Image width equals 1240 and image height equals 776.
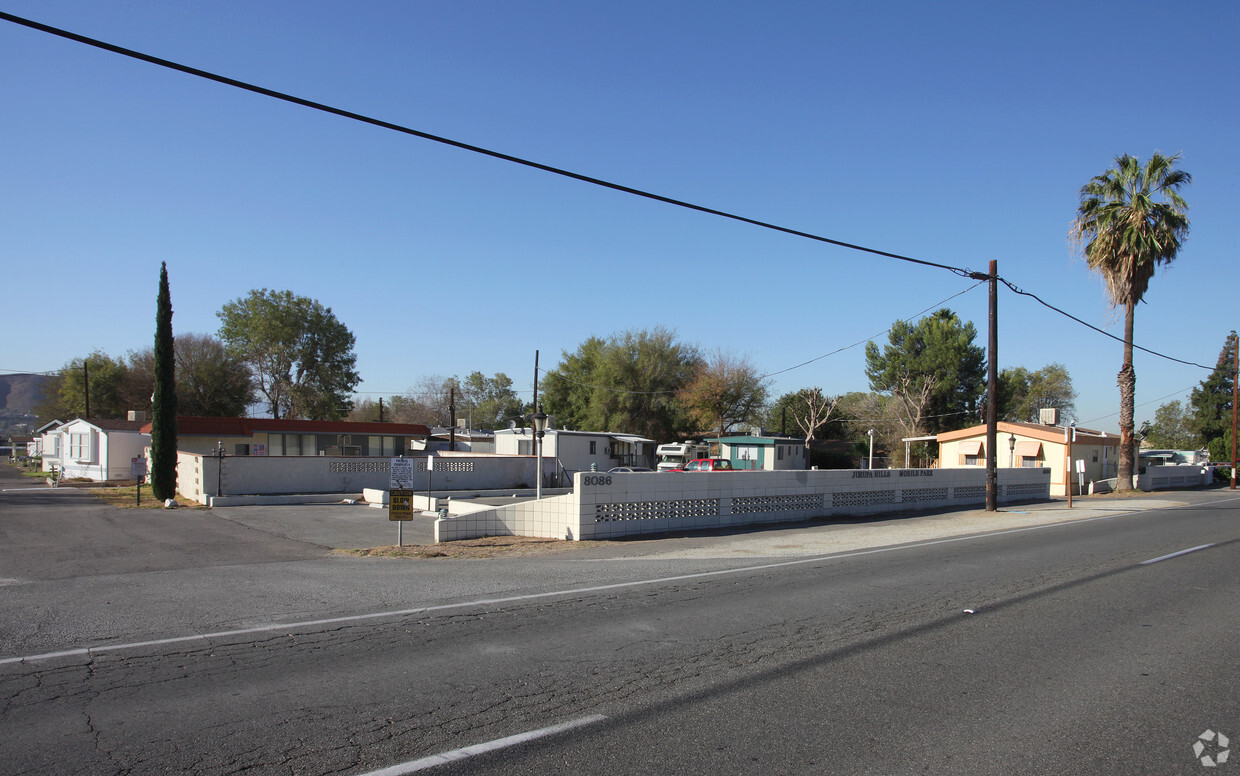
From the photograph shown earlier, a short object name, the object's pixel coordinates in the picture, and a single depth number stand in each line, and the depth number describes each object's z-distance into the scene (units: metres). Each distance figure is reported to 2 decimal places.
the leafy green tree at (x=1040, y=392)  89.06
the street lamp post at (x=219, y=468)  27.34
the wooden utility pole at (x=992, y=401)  23.92
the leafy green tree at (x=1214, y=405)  63.19
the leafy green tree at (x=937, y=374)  61.53
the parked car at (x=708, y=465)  36.34
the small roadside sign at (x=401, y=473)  14.98
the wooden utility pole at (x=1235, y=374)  43.88
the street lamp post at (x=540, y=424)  21.73
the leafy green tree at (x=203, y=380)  63.38
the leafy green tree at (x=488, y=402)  104.94
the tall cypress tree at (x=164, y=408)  29.39
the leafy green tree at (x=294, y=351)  66.62
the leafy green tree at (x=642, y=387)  63.44
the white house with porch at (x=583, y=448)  41.16
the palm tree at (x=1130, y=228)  32.56
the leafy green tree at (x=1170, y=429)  81.38
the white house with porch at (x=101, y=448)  41.28
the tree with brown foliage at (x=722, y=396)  62.38
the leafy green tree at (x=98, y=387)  66.00
